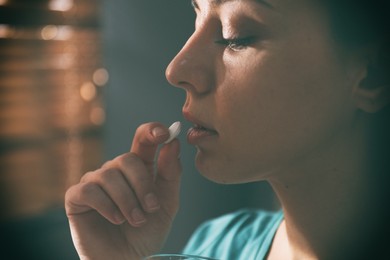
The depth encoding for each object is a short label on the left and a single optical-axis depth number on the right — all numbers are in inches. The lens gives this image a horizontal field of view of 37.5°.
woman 20.3
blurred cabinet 67.2
